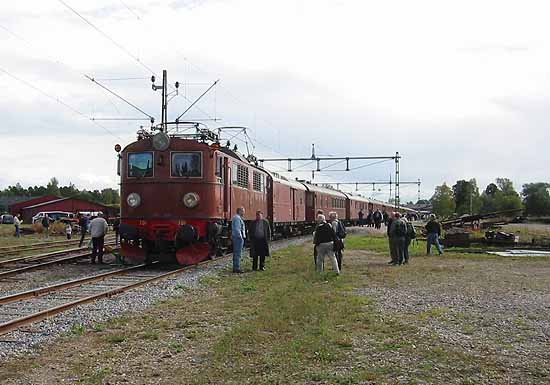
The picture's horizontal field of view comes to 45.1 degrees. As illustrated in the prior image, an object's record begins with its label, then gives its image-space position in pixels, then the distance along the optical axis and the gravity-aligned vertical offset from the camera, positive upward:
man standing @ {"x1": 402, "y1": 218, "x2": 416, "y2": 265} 19.59 -0.62
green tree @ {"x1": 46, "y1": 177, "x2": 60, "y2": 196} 160.09 +8.79
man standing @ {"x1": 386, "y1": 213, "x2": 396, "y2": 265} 19.56 -1.02
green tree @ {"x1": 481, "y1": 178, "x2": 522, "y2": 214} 84.80 +2.75
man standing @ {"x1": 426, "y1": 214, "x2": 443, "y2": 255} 23.12 -0.61
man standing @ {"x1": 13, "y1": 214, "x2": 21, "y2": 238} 39.81 -0.21
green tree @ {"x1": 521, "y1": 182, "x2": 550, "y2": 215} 87.25 +2.18
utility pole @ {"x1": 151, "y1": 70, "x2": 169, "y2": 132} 36.00 +7.12
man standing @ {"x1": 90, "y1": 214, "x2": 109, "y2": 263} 19.92 -0.38
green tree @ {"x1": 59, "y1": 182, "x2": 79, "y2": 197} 146.30 +7.10
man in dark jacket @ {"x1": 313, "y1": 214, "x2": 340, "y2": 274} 16.08 -0.60
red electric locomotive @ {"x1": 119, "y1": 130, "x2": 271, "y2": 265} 18.34 +0.64
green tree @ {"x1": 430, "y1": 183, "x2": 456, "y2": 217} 84.88 +1.92
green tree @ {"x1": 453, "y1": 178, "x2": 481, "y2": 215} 93.81 +2.99
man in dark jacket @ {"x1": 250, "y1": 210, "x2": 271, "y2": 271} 17.48 -0.56
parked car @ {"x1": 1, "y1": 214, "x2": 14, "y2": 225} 76.56 +0.33
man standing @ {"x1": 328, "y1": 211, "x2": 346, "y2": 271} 16.45 -0.42
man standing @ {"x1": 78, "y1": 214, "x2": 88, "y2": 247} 28.99 -0.11
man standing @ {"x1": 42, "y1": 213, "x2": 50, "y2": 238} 44.19 -0.23
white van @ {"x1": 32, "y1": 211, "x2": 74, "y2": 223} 61.81 +0.67
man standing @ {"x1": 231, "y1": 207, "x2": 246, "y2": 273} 17.08 -0.46
